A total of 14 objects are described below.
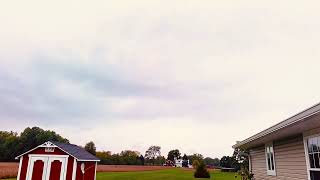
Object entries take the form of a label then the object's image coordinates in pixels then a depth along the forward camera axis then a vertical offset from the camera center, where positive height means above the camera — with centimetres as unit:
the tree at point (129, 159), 7994 -147
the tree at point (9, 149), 7062 +79
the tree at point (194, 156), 13070 -29
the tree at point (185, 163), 9639 -257
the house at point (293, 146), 836 +40
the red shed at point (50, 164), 1856 -69
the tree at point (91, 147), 8319 +190
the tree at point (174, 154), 13125 +45
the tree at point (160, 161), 11145 -242
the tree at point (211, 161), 15725 -287
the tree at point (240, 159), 6199 -69
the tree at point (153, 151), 17308 +214
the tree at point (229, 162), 8124 -171
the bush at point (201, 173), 3666 -217
